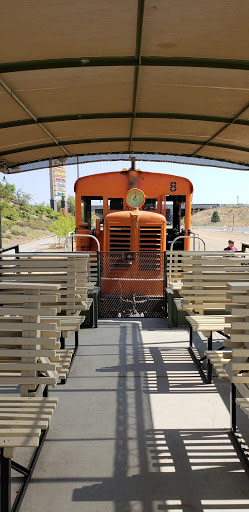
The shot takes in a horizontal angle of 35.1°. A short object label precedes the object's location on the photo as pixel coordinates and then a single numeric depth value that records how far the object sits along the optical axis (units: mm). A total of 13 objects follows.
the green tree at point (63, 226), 34166
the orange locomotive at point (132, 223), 7664
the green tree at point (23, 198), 68875
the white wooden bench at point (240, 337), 2715
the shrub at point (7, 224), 48869
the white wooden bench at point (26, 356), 2488
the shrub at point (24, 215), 61566
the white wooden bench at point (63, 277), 4598
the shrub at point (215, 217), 88306
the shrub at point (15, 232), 48156
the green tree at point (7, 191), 64325
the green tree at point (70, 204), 86944
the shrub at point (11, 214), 54938
